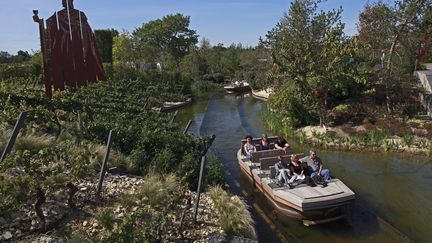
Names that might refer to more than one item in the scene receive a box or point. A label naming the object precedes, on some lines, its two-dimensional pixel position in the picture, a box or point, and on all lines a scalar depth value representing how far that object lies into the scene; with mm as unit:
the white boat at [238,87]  53000
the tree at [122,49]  63469
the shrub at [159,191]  9398
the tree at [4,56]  63281
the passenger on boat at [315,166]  12078
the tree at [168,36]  83938
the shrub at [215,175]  12203
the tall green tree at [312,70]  21172
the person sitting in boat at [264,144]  15844
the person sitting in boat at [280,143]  15273
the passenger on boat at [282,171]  12154
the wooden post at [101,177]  8844
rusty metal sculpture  16703
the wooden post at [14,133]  7878
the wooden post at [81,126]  12281
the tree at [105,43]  45938
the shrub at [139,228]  6811
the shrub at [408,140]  17906
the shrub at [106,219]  7898
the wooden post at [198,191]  9133
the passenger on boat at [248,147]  15323
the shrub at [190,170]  11641
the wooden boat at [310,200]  10734
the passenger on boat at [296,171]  12016
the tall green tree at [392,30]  20844
